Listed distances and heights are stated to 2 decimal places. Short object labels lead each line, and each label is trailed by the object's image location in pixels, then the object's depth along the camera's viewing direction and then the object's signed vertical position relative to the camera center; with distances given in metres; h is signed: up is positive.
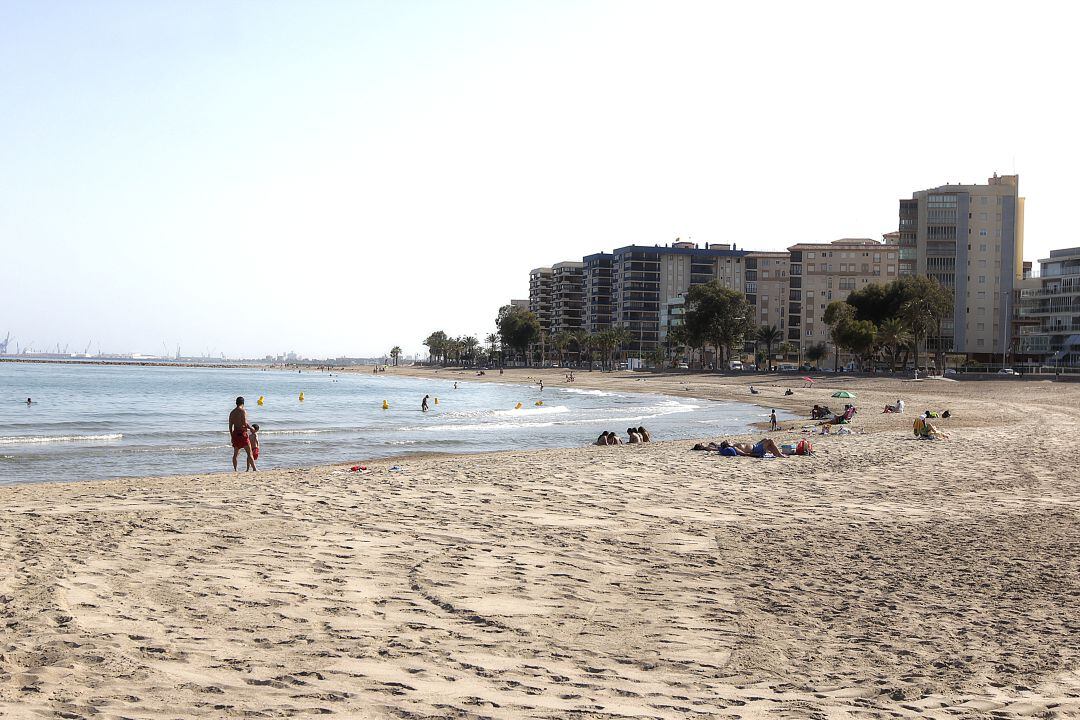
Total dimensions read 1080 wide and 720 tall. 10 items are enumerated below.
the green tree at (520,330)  174.88 +6.14
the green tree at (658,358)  143.00 +0.66
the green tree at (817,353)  135.00 +1.97
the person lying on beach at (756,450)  19.80 -2.08
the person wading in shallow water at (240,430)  19.20 -1.79
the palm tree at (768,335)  135.50 +4.79
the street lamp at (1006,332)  114.66 +5.28
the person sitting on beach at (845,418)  32.47 -2.05
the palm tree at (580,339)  163.21 +4.18
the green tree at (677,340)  128.88 +3.73
